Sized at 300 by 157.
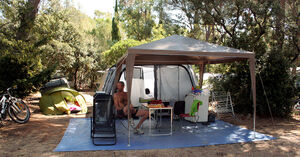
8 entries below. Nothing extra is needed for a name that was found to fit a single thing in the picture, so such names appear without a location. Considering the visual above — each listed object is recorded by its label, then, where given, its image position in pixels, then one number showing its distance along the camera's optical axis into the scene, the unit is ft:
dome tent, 25.04
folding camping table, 15.71
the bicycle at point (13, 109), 18.60
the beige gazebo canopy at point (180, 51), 13.60
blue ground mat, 13.87
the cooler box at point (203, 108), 19.46
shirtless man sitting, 16.67
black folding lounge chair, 15.37
